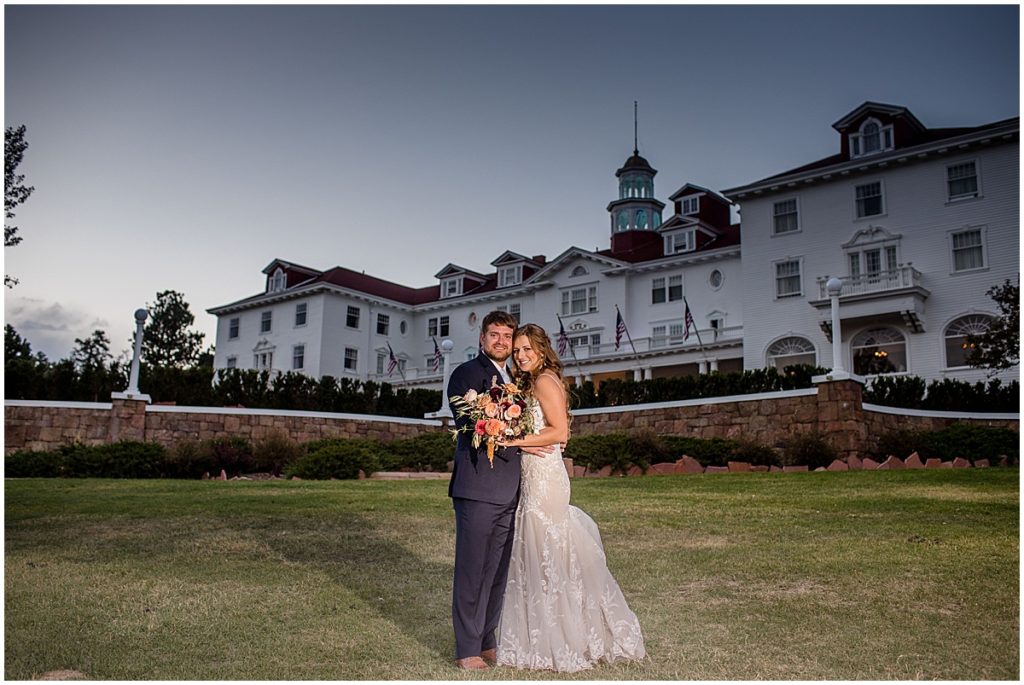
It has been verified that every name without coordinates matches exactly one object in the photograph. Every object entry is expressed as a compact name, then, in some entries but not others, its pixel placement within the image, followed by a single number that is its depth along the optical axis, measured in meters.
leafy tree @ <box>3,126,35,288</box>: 13.14
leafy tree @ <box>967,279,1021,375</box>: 22.67
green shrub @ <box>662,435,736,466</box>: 18.66
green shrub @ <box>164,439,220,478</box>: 19.06
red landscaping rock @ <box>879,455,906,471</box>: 17.55
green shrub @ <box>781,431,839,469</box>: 18.31
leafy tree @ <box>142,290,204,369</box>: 63.28
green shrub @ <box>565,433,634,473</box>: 17.94
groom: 5.05
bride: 4.98
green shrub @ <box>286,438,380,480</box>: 18.16
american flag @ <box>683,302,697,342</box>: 32.16
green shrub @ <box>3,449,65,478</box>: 18.48
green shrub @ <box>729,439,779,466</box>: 18.75
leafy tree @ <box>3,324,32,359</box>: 41.09
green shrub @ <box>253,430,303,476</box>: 19.95
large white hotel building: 28.86
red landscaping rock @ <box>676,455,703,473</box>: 18.00
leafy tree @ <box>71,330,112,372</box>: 65.56
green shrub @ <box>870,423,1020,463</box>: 17.69
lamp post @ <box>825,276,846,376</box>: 18.72
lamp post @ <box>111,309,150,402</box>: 22.50
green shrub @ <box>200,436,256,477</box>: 19.33
